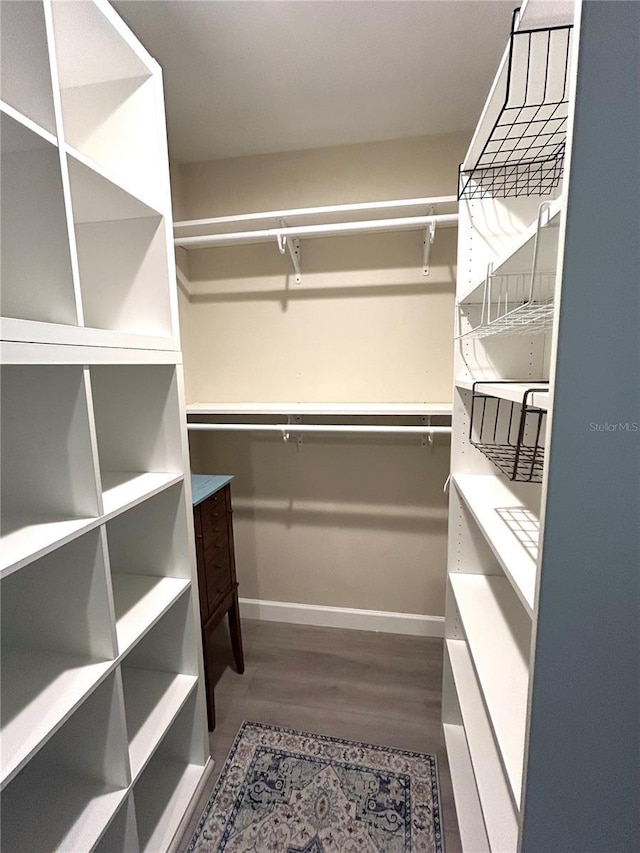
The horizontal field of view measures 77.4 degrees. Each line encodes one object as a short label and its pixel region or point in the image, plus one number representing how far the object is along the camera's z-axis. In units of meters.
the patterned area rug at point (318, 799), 1.27
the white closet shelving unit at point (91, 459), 0.81
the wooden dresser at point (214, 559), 1.61
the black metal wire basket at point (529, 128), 0.85
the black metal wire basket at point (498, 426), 1.37
